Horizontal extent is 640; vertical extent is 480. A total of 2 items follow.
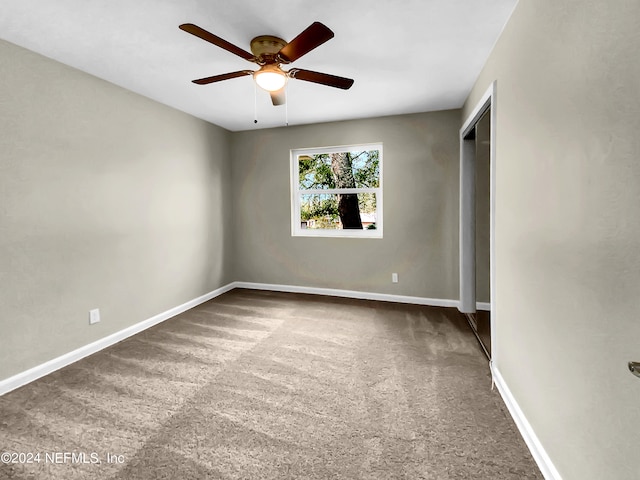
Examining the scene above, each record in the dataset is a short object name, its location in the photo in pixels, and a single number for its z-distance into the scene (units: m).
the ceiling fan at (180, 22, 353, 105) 2.10
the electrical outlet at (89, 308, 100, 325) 2.89
